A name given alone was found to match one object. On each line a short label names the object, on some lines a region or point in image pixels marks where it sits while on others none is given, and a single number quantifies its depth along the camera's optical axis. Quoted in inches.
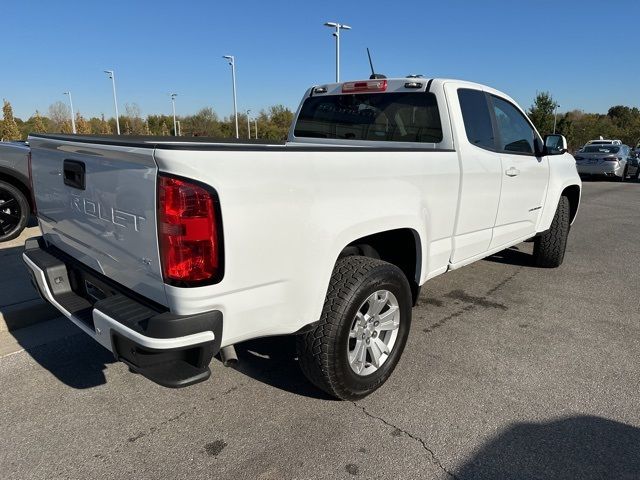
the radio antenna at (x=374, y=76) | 173.1
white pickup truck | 77.6
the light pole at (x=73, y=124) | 1722.9
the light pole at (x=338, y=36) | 978.3
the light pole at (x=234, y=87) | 1428.4
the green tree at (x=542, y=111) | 1652.3
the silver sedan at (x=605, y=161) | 714.2
